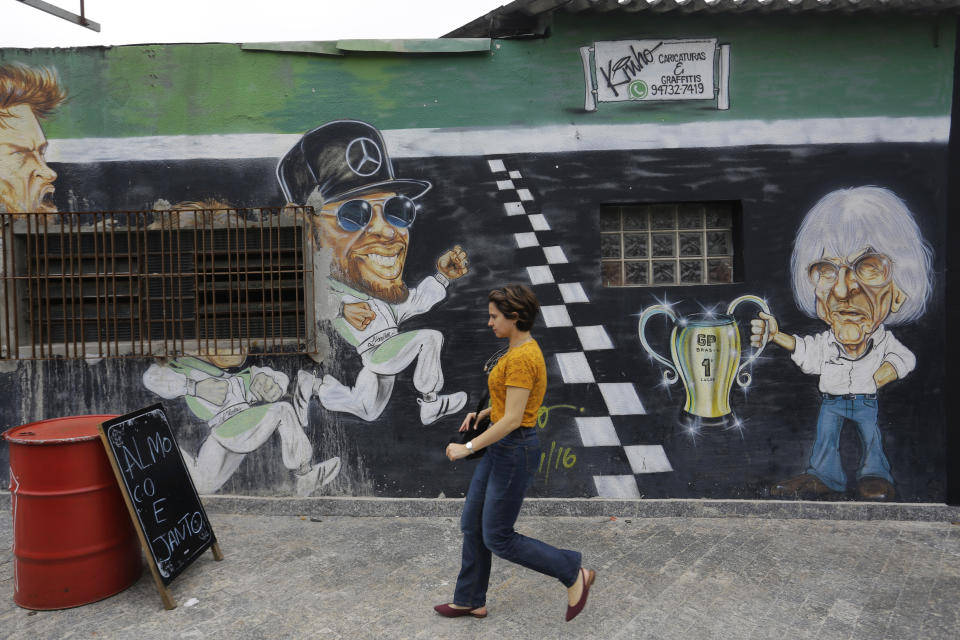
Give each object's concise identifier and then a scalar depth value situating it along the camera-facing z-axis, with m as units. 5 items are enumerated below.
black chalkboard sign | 3.44
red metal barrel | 3.38
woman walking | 2.95
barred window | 4.90
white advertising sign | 4.85
